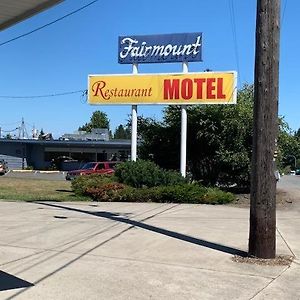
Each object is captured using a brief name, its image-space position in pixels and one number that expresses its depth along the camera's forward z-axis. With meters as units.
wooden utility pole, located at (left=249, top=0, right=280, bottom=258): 5.98
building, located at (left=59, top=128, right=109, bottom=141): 47.56
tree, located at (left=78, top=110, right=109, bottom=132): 87.56
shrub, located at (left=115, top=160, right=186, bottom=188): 14.71
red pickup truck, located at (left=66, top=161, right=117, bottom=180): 26.66
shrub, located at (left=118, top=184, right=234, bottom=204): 13.67
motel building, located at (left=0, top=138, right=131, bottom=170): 40.70
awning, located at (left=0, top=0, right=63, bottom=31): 5.39
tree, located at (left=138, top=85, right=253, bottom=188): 15.64
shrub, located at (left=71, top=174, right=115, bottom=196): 15.12
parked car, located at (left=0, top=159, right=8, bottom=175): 33.90
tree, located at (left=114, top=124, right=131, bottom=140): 98.42
